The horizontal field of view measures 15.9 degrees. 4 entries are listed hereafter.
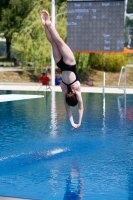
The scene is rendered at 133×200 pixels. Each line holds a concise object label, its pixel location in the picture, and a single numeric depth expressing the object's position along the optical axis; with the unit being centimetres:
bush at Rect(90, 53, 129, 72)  2834
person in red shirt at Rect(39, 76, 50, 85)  2459
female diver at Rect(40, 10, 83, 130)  795
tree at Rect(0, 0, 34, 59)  3584
